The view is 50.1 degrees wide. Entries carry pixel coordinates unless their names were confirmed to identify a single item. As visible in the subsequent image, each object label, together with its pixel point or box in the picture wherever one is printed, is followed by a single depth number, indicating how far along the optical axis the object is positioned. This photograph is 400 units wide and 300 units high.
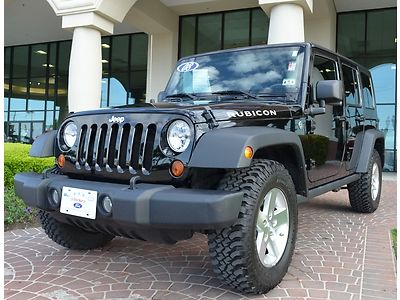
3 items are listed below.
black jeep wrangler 2.55
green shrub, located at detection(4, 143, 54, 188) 6.31
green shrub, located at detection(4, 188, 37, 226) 5.04
